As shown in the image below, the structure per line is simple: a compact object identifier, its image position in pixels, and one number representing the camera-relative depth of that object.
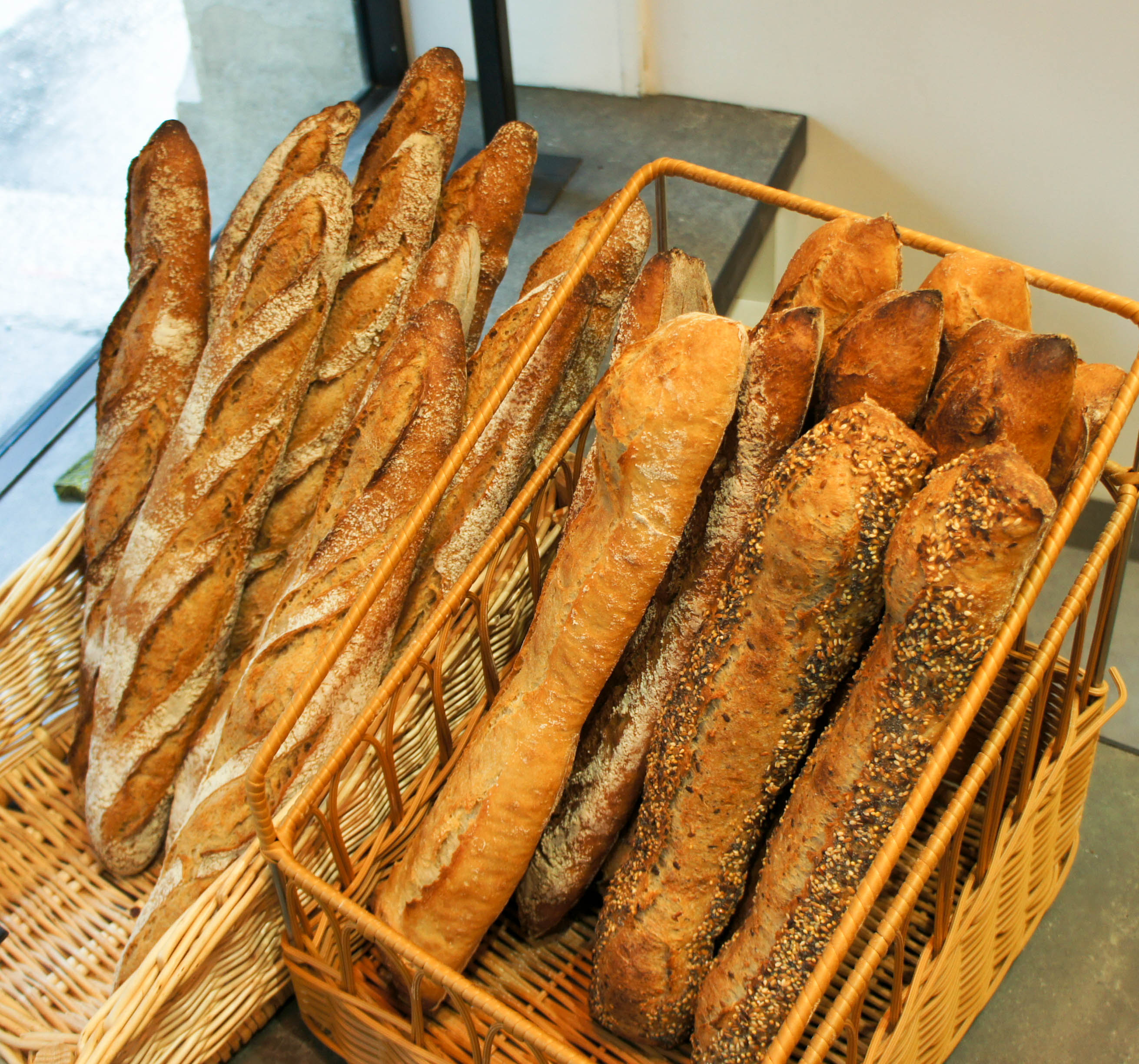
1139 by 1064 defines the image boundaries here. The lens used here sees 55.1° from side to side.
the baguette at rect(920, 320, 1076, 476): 0.86
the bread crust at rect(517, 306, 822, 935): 0.95
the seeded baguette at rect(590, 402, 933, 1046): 0.83
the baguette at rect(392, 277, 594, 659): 1.18
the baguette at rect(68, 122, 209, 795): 1.28
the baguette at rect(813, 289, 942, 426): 0.91
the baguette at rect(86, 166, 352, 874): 1.17
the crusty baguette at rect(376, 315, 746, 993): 0.92
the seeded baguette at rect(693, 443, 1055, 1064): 0.76
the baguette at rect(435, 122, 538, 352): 1.37
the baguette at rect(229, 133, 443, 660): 1.27
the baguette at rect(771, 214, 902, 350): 1.05
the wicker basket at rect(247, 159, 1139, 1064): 0.79
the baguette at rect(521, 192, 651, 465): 1.29
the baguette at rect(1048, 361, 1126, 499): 0.96
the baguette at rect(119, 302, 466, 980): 1.06
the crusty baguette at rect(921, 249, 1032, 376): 1.03
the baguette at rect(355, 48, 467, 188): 1.40
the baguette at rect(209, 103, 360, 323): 1.32
